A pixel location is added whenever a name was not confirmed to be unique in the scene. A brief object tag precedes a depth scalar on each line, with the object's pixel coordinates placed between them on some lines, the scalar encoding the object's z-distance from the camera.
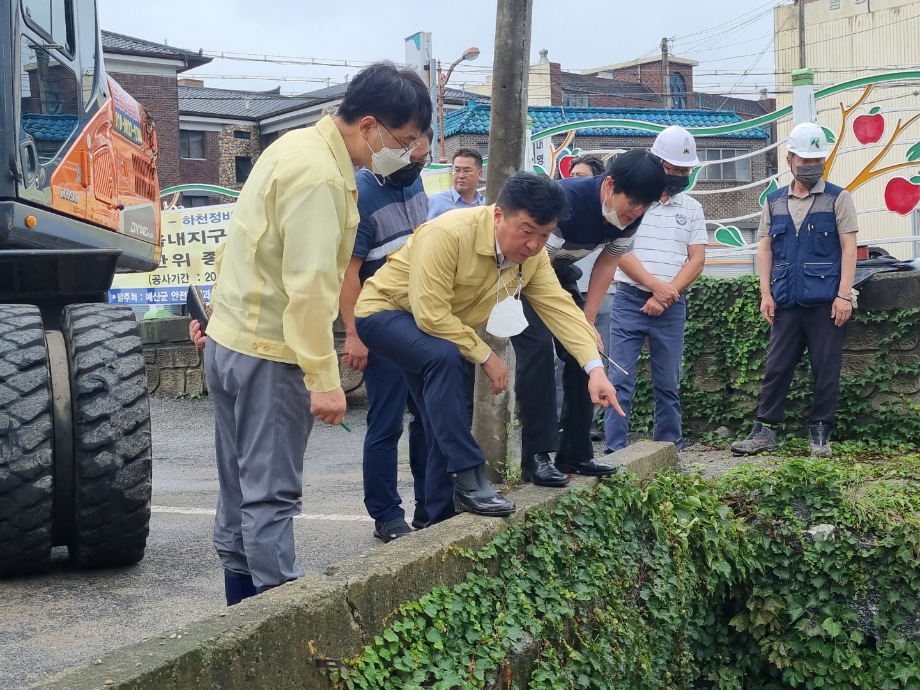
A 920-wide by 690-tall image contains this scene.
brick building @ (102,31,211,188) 39.25
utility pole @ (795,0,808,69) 33.28
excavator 4.14
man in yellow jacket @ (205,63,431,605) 3.06
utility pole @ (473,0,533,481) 4.69
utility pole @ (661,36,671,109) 48.84
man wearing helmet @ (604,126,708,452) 6.13
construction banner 13.02
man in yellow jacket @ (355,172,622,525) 3.83
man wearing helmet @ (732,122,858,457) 6.28
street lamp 26.59
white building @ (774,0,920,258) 22.05
